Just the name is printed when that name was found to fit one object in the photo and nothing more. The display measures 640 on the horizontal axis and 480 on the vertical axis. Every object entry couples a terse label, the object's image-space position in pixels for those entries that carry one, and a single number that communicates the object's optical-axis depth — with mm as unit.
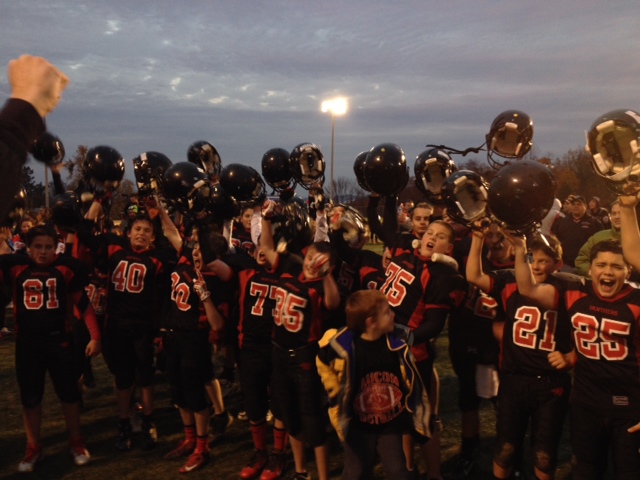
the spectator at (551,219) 9669
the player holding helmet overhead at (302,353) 4457
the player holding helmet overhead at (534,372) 3824
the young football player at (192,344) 5090
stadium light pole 27094
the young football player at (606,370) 3441
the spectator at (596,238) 5777
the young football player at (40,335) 5031
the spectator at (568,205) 10523
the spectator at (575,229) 10195
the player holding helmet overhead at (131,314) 5527
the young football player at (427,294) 4371
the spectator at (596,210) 13980
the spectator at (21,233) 8055
